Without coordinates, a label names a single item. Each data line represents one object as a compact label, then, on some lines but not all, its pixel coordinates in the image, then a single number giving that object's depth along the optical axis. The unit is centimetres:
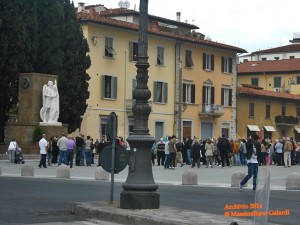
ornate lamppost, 1420
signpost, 1502
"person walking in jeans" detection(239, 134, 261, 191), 2094
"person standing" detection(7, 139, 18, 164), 3950
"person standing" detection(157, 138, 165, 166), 4126
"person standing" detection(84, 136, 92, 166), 3966
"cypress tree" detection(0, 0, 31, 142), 4822
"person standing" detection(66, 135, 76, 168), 3612
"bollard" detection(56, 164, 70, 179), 2849
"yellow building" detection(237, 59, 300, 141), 7606
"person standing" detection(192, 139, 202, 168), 3925
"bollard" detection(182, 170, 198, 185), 2564
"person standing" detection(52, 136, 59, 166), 3822
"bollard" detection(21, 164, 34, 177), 2958
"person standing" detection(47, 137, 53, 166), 3863
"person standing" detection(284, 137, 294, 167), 4194
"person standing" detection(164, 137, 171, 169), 3763
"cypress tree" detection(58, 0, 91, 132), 5294
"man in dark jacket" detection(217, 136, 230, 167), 4081
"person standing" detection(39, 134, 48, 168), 3512
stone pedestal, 4375
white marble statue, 4384
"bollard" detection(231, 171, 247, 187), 2481
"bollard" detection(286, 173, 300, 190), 2405
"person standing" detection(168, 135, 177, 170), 3760
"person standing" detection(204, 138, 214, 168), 4072
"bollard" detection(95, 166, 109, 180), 2770
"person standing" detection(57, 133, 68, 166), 3591
